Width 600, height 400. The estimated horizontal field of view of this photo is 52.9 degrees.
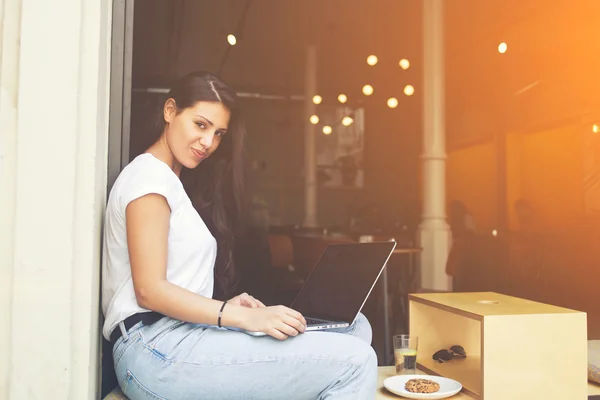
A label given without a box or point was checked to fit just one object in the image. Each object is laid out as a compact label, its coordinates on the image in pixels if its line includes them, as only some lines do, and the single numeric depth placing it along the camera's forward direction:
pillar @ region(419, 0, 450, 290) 5.42
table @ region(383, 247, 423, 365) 3.96
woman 1.51
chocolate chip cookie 1.95
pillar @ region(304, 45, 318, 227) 7.56
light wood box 1.85
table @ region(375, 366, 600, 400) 1.96
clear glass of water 2.19
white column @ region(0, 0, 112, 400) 1.52
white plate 1.91
